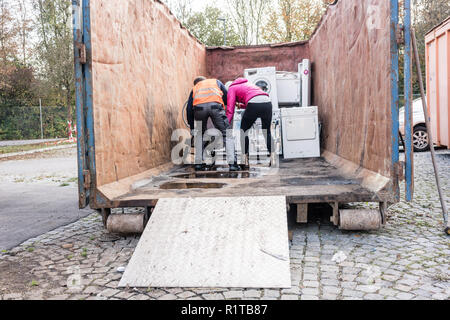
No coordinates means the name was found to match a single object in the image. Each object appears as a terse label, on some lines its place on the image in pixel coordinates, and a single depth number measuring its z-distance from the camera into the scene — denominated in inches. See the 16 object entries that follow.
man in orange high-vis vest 218.5
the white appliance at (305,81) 339.9
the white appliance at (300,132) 270.7
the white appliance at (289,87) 344.8
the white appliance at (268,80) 339.6
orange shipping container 320.5
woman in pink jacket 226.5
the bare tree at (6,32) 747.4
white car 401.1
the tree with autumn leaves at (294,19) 824.3
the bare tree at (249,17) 855.7
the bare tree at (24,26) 824.7
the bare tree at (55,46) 810.2
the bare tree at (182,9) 837.8
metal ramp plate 104.6
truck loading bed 138.6
